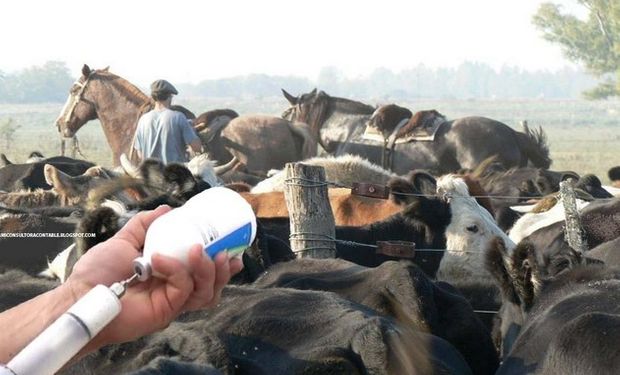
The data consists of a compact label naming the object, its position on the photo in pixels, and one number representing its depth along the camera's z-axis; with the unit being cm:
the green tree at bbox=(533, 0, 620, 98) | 6544
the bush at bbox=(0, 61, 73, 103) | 11838
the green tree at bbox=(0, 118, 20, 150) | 4766
